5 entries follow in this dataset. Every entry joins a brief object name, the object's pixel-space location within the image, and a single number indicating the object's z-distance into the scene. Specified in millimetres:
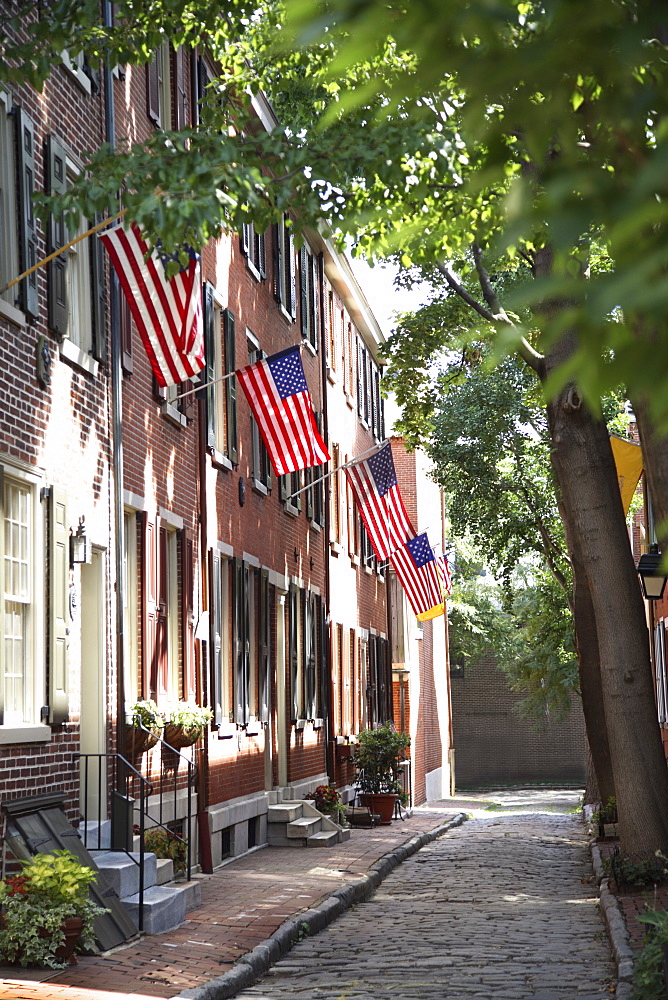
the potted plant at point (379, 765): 25875
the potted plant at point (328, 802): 22172
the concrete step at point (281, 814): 19906
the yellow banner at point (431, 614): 24095
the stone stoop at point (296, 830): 19672
